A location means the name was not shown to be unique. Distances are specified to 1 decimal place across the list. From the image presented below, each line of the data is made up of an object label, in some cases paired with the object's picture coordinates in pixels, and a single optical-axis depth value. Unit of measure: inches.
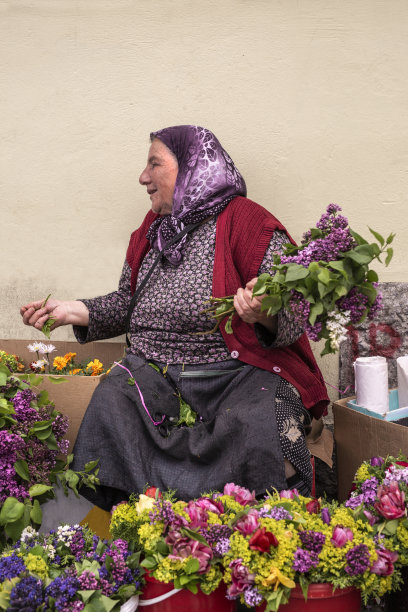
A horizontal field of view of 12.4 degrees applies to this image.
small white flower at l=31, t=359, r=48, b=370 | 190.4
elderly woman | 176.5
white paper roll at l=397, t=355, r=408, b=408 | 186.9
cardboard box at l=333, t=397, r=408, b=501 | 179.4
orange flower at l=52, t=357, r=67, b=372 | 192.4
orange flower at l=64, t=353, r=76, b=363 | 195.6
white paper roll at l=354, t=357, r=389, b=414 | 185.3
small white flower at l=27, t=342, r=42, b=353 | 192.6
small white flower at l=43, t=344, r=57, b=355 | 190.9
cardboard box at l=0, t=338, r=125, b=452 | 184.8
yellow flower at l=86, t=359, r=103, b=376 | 191.3
